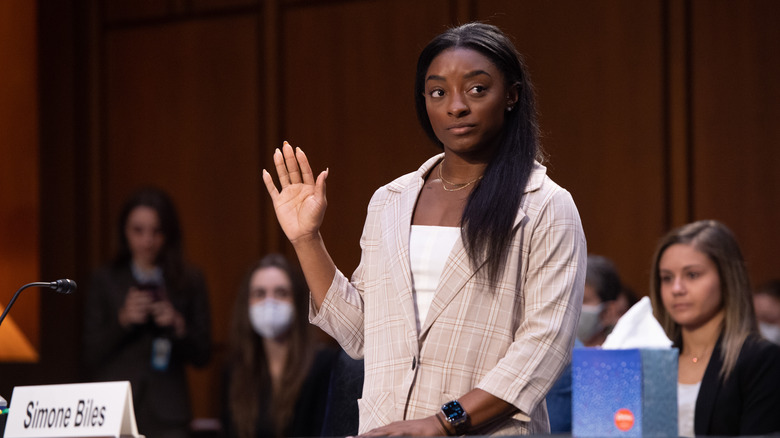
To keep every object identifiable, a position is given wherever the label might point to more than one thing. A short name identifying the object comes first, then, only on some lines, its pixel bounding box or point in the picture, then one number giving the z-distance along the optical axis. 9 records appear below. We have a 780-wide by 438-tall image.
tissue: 4.09
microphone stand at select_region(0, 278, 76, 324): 4.00
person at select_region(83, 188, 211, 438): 8.80
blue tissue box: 2.90
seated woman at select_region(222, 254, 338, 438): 8.23
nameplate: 3.38
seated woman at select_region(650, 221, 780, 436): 5.87
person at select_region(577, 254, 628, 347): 8.17
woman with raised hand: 3.58
